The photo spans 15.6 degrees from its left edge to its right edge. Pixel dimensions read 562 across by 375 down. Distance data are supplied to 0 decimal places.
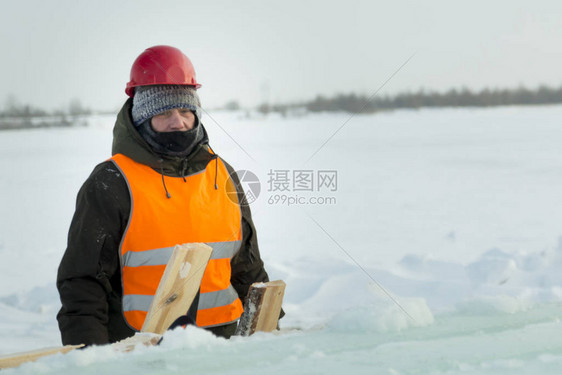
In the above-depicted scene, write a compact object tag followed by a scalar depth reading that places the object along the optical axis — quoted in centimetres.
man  617
